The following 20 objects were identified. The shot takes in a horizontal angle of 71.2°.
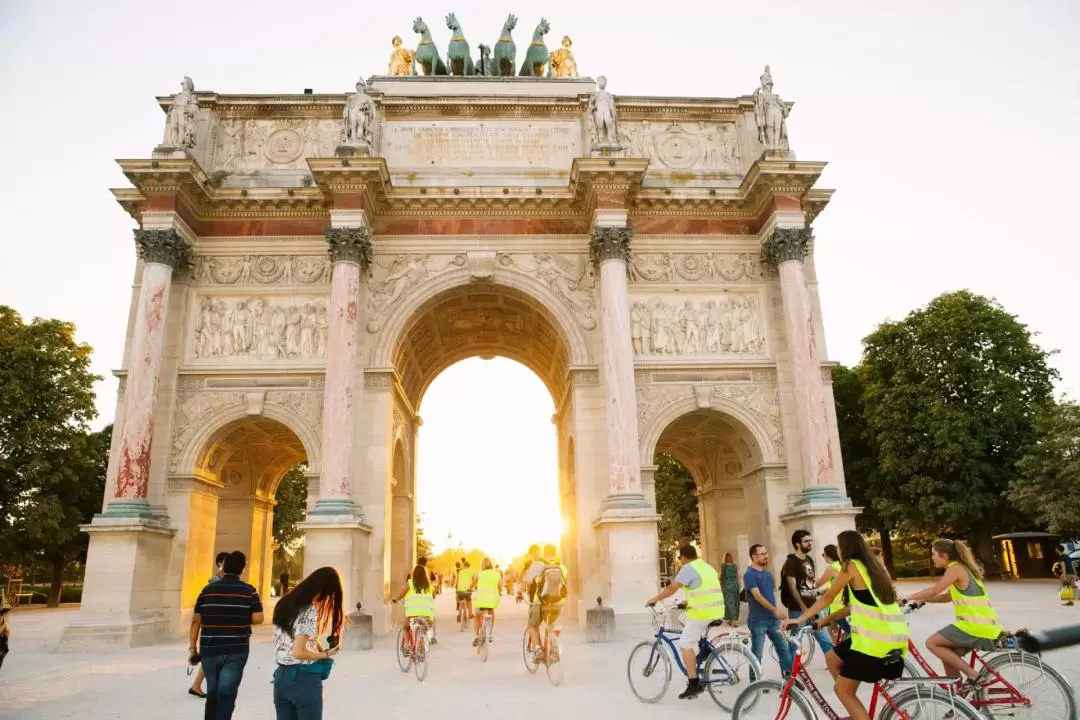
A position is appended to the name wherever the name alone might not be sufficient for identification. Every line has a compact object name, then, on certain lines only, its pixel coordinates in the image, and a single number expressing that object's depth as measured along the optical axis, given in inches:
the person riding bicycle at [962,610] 294.2
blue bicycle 347.6
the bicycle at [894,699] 223.6
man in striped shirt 268.1
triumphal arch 786.8
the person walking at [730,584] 804.6
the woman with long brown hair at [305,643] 208.8
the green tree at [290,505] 1724.9
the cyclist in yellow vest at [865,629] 235.9
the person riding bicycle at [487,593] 592.1
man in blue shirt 367.6
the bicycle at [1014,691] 275.9
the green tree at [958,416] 1347.2
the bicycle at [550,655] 435.2
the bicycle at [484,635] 551.6
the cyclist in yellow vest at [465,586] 836.6
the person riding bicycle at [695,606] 354.9
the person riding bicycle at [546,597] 441.7
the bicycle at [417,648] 469.6
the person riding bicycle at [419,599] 506.9
